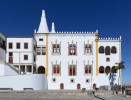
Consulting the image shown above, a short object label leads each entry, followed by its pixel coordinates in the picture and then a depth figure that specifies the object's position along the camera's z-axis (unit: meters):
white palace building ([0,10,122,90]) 30.69
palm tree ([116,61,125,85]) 29.70
